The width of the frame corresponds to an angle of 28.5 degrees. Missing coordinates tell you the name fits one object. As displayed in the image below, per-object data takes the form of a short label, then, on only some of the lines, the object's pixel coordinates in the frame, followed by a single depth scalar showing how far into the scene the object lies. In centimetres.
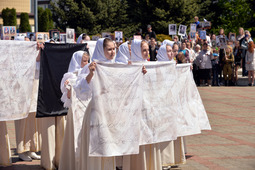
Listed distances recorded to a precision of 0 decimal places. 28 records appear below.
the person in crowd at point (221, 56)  2262
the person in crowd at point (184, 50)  1887
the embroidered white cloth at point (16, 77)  784
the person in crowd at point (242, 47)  2333
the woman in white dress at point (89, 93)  613
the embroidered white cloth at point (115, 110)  599
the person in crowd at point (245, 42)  2295
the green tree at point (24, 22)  5828
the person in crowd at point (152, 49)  2050
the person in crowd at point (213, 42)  2385
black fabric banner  795
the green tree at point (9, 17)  5878
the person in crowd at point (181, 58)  1684
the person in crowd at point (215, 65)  2278
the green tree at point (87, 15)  4547
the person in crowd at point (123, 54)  769
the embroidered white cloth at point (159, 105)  668
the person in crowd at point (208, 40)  2484
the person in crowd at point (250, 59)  2216
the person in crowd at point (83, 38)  1146
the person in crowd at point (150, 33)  2169
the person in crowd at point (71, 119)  700
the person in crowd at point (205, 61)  2209
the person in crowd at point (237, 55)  2323
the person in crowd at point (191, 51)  2043
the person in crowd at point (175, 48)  860
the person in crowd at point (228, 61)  2260
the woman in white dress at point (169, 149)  767
